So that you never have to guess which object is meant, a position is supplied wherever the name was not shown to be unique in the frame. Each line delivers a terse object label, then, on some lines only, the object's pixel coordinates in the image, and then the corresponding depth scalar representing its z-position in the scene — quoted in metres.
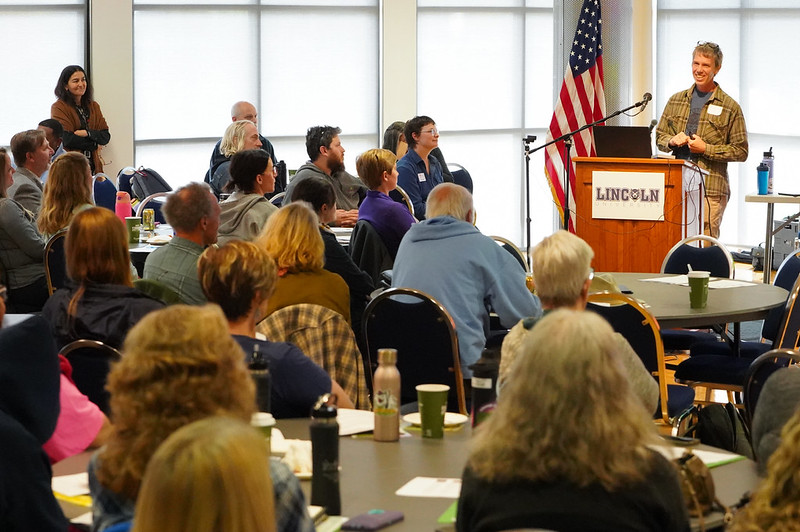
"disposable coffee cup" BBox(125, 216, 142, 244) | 10.17
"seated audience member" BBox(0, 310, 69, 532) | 3.29
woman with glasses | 12.45
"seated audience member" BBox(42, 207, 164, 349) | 5.51
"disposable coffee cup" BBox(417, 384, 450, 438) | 4.38
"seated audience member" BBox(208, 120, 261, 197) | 12.44
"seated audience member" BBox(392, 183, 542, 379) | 6.96
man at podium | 12.69
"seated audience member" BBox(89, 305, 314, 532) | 2.81
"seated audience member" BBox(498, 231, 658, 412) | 4.89
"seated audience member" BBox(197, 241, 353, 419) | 4.58
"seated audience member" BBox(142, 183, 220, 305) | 7.00
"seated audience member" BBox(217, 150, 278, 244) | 9.17
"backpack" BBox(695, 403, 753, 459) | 5.14
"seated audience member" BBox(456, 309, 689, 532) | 2.76
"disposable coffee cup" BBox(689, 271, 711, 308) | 7.21
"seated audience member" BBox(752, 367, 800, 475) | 3.82
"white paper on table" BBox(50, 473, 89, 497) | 3.75
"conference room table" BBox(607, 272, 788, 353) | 6.95
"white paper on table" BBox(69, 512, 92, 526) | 3.47
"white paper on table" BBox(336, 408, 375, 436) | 4.43
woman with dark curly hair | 15.32
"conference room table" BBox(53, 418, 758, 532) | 3.50
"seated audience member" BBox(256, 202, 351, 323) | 6.40
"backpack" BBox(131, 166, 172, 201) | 13.59
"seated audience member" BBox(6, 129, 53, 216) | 10.26
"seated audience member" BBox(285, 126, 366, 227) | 11.46
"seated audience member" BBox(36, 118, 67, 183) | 13.51
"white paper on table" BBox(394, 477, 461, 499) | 3.63
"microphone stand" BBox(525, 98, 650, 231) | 11.95
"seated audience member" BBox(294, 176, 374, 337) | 7.96
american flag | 15.63
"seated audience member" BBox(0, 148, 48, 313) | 9.31
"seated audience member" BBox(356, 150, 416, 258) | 9.58
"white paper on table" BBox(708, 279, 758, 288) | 8.28
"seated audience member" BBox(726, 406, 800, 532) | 2.51
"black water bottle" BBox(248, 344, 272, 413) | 4.11
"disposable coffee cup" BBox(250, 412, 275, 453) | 3.64
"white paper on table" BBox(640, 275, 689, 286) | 8.44
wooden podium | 11.51
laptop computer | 11.77
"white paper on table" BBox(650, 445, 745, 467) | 3.90
